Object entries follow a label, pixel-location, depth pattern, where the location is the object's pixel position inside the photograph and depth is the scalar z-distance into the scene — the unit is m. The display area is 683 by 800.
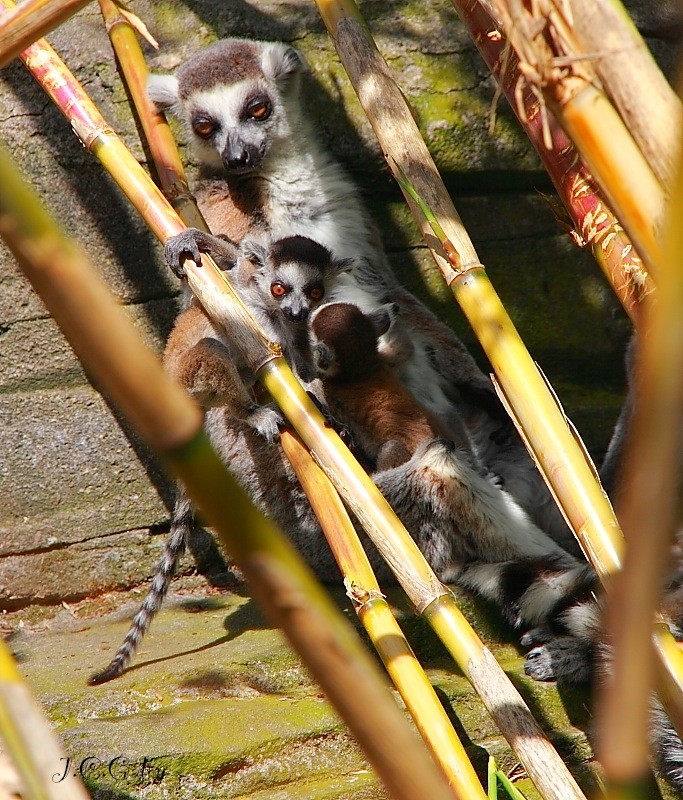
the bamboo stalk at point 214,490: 1.79
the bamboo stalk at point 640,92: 2.59
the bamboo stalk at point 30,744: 2.46
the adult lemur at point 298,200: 5.13
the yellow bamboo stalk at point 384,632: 4.83
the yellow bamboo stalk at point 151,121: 5.07
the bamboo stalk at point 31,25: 2.83
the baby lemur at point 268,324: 5.08
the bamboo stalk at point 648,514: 1.82
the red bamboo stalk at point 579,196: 4.74
